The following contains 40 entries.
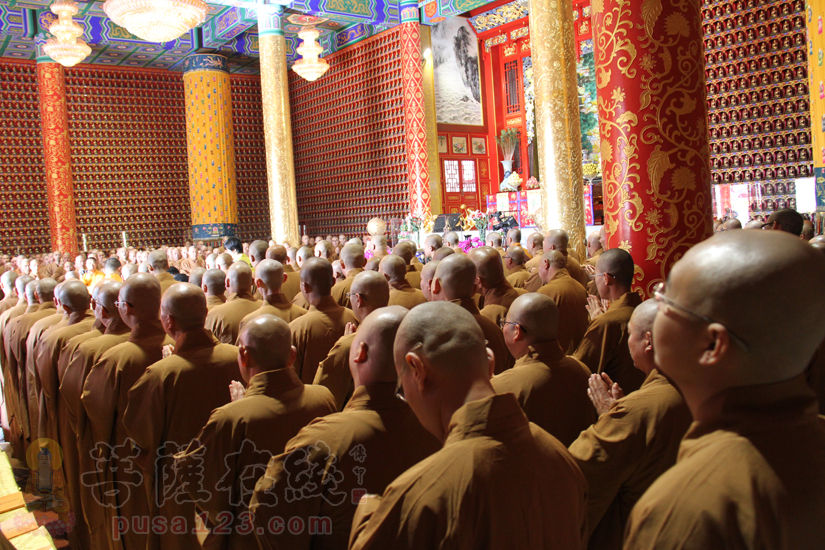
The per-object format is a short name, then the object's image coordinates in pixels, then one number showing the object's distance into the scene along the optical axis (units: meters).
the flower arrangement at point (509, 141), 17.98
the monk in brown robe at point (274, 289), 4.37
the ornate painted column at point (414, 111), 14.68
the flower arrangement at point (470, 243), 10.94
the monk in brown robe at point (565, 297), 4.40
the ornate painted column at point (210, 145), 17.17
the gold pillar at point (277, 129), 14.05
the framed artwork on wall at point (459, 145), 17.94
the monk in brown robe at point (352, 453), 1.81
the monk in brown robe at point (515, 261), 5.81
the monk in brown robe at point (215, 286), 4.86
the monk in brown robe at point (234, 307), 4.33
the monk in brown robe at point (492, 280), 4.27
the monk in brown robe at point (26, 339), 4.98
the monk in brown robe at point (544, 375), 2.46
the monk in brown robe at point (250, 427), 2.23
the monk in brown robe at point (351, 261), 5.43
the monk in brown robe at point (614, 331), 3.22
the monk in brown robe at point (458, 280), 3.67
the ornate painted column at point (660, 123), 3.18
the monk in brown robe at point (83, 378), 3.52
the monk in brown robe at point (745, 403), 0.89
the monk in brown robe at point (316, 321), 3.73
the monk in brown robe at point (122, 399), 3.19
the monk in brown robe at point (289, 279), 6.43
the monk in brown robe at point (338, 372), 3.14
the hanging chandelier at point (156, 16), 10.34
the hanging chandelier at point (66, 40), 11.66
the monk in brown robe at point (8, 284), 6.86
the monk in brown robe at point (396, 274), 4.63
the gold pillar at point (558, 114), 7.78
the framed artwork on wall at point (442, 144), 17.64
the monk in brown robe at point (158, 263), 6.35
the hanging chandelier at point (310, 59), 14.41
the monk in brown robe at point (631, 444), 2.02
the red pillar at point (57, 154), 15.77
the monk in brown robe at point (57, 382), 4.08
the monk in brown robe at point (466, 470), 1.26
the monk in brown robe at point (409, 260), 6.05
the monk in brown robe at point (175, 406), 2.78
